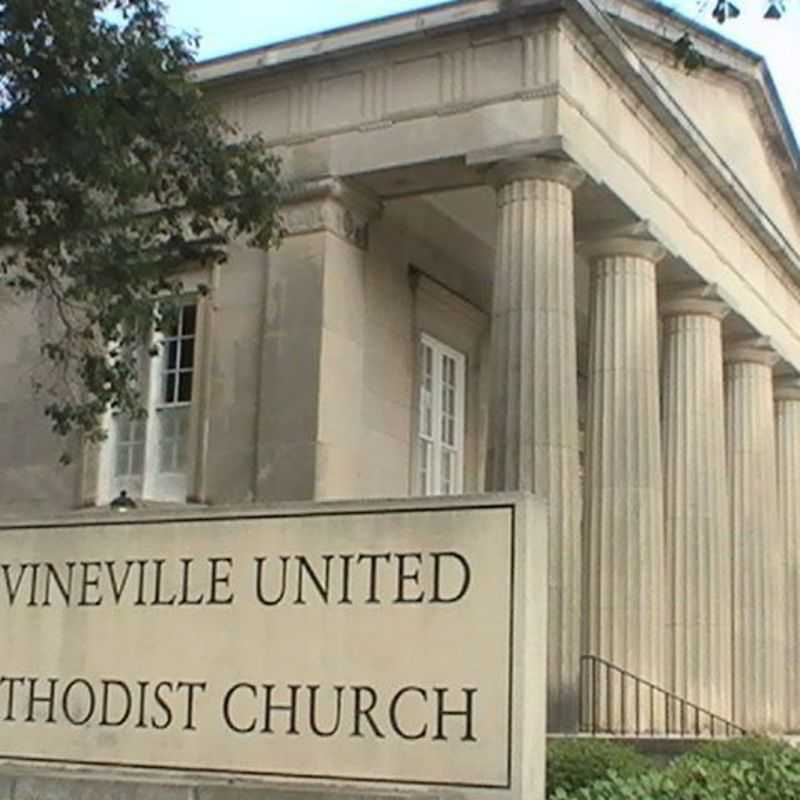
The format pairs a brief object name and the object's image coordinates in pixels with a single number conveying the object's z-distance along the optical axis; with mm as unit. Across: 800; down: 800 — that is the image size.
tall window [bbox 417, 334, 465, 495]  23531
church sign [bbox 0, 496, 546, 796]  7141
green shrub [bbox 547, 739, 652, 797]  12266
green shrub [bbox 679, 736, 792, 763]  12771
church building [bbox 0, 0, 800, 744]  18719
